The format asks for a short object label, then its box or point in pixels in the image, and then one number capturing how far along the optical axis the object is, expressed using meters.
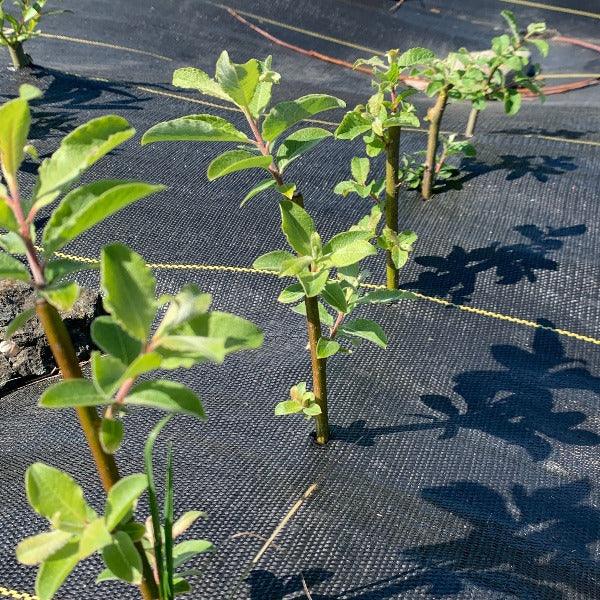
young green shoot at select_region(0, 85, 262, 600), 0.56
